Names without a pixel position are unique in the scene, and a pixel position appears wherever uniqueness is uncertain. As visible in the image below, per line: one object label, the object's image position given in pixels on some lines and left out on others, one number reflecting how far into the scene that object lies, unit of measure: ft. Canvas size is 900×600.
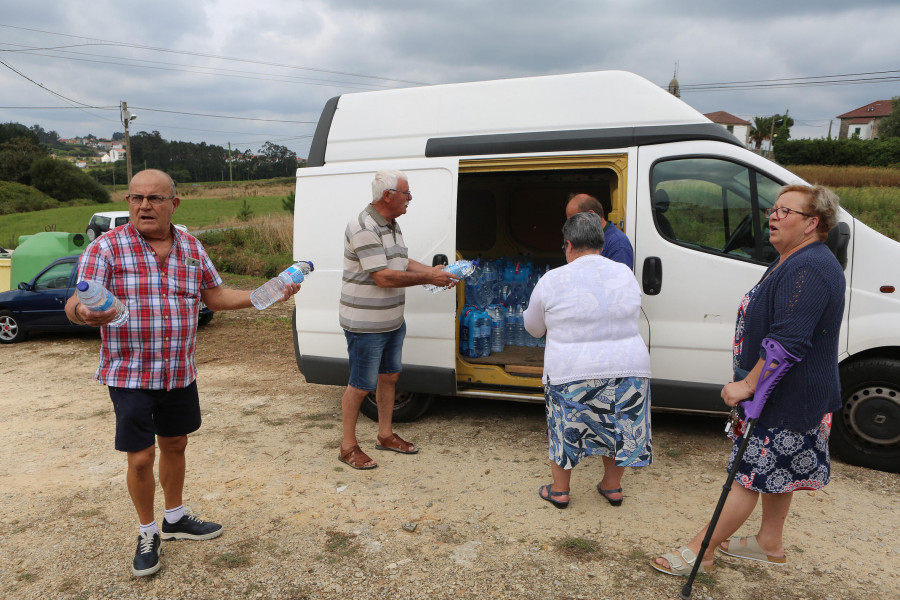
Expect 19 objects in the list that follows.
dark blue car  30.35
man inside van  12.66
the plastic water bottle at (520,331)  17.85
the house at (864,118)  260.66
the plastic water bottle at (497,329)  17.03
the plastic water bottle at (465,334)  16.42
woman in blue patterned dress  7.93
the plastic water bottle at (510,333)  17.99
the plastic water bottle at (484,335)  16.62
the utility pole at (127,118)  106.40
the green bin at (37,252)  35.32
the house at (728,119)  242.35
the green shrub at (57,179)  203.72
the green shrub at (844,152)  120.57
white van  13.00
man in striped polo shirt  12.91
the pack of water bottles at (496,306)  16.52
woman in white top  10.47
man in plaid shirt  9.13
